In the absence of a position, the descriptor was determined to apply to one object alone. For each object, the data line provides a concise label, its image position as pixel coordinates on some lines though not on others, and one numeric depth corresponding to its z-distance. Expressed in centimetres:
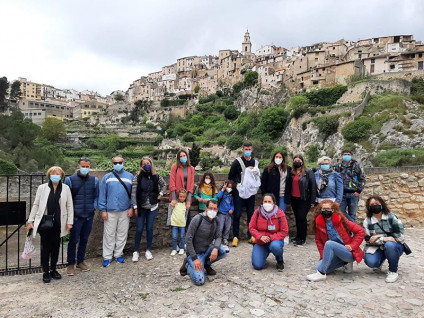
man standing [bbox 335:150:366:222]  642
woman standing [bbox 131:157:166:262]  573
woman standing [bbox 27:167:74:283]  482
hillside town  5100
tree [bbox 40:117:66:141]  6306
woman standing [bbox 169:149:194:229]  608
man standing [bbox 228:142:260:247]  648
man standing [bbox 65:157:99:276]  519
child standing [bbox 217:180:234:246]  625
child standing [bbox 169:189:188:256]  602
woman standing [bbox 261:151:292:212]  638
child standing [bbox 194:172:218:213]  628
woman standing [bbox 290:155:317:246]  618
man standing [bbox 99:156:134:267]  554
